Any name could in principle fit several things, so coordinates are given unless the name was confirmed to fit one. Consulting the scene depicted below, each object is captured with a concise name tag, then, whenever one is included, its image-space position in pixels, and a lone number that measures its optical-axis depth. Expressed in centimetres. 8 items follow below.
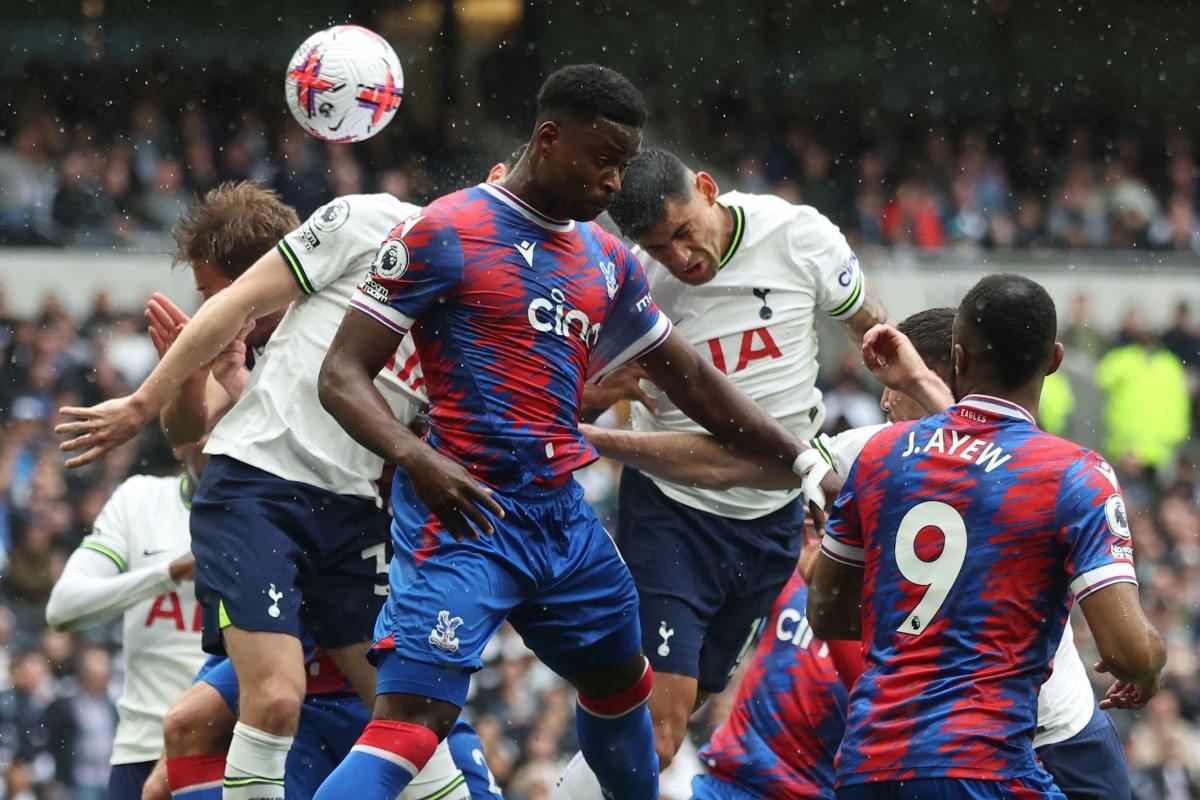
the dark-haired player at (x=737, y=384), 1305
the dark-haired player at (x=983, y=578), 838
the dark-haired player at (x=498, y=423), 909
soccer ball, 1272
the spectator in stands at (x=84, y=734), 2281
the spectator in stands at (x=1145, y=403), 3709
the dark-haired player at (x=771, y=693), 1230
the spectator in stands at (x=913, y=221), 4081
